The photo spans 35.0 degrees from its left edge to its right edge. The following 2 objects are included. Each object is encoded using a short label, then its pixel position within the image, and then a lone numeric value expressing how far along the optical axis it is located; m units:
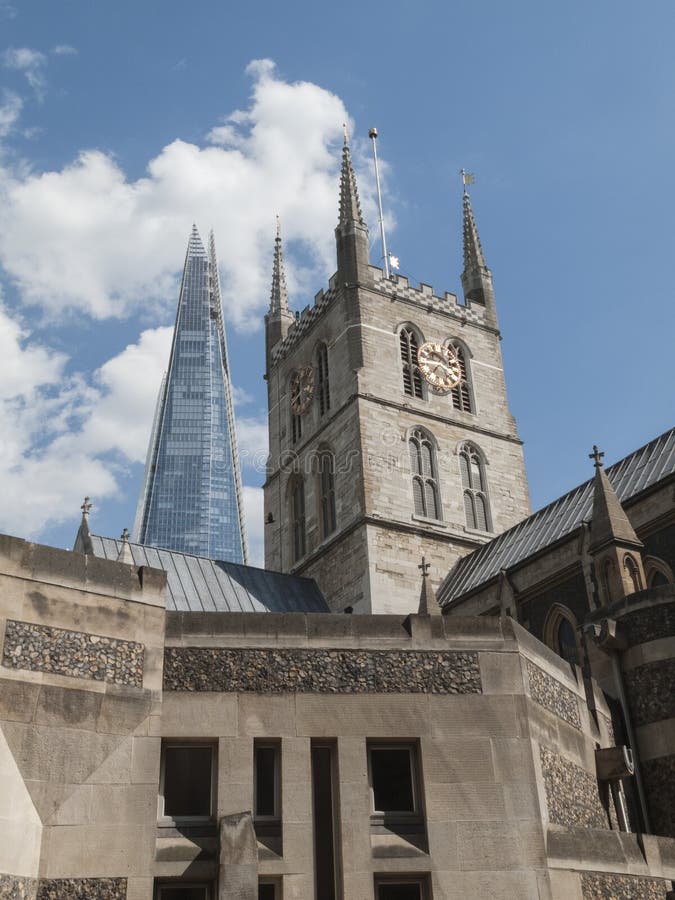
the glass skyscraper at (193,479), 186.25
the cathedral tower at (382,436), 41.81
